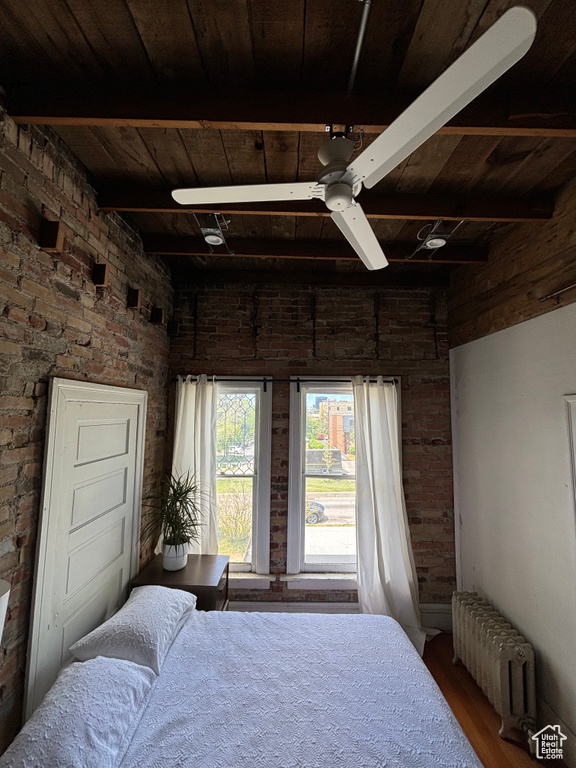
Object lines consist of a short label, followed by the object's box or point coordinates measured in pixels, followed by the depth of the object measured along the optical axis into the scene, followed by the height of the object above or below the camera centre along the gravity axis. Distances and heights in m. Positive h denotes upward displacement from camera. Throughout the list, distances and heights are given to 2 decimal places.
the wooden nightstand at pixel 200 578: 2.35 -1.10
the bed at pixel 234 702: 1.26 -1.22
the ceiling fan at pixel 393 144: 0.69 +0.76
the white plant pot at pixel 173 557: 2.55 -1.00
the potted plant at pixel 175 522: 2.56 -0.78
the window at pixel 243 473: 3.18 -0.47
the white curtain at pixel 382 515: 2.97 -0.80
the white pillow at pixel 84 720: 1.13 -1.07
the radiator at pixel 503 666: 2.05 -1.49
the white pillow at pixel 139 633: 1.65 -1.06
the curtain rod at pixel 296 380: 3.24 +0.40
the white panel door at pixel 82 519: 1.55 -0.55
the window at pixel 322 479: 3.20 -0.52
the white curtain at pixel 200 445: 3.05 -0.21
